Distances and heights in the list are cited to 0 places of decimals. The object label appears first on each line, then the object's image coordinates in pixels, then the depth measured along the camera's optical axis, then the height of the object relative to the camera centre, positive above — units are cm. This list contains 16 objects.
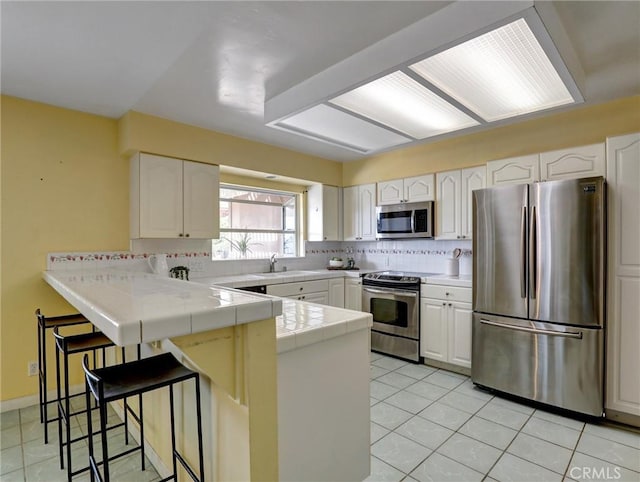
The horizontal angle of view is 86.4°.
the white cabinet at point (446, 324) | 334 -88
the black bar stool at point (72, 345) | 181 -60
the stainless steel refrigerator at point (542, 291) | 246 -43
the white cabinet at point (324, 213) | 478 +37
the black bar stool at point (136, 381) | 131 -58
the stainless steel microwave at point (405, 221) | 392 +21
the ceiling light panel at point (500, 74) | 172 +97
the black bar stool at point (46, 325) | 223 -56
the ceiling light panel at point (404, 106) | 213 +94
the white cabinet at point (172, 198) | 312 +40
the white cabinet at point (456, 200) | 363 +42
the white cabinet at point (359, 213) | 459 +36
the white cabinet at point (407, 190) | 398 +59
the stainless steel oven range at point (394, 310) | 371 -83
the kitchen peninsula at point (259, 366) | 106 -51
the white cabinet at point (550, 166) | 268 +60
